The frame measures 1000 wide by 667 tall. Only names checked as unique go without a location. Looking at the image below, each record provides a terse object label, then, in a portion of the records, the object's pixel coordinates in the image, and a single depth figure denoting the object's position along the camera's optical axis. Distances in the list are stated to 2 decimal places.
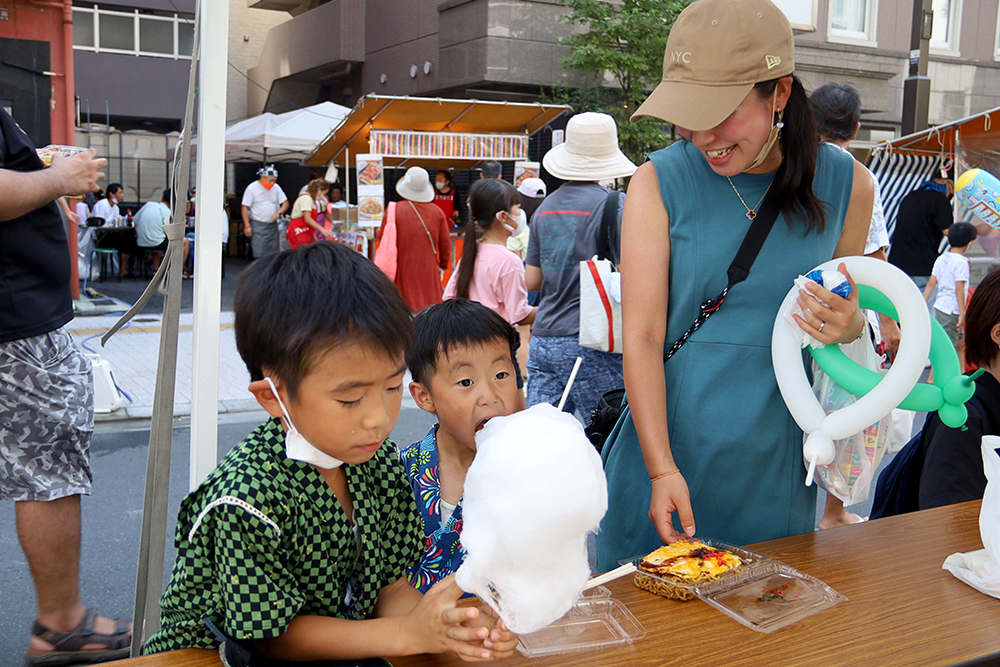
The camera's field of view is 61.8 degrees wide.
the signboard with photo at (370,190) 9.78
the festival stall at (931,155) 7.25
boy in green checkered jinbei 1.15
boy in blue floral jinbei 1.99
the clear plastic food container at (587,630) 1.33
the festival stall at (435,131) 11.50
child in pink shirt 4.78
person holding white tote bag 4.07
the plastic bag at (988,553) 1.57
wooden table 1.30
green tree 14.90
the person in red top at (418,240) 6.89
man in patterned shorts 2.55
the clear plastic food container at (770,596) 1.44
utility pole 8.03
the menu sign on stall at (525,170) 11.28
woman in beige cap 1.77
